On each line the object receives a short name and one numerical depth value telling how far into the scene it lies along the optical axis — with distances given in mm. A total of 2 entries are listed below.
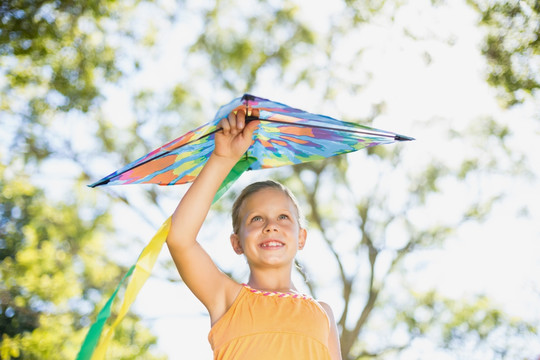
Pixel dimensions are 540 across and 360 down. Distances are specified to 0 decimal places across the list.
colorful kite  1991
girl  2225
